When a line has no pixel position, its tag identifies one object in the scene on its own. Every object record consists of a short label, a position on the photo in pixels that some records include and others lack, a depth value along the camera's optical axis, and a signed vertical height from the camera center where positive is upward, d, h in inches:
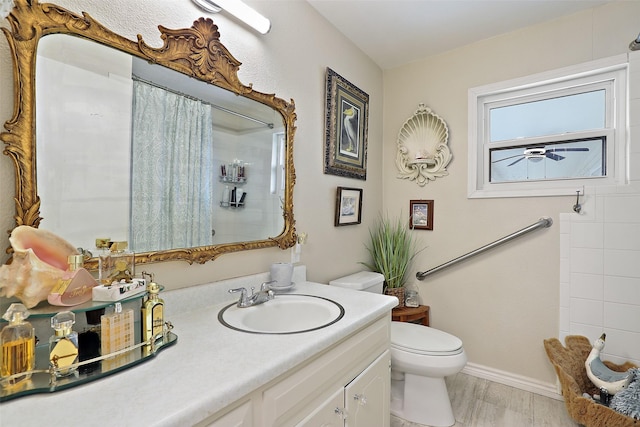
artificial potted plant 88.7 -10.8
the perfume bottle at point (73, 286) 27.4 -6.9
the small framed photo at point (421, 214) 91.9 +0.9
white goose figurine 59.2 -31.4
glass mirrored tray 22.6 -13.2
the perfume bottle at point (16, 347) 23.1 -10.5
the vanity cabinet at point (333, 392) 28.7 -20.2
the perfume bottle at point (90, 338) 28.1 -12.1
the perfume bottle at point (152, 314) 30.9 -10.5
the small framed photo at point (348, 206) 77.3 +2.6
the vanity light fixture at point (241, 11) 46.3 +32.4
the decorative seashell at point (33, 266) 26.0 -4.9
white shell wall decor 89.3 +20.9
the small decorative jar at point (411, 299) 90.0 -24.1
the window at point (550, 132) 71.0 +22.3
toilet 61.8 -31.1
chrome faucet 46.8 -12.9
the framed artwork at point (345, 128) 74.3 +22.8
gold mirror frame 30.2 +19.4
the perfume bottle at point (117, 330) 28.0 -11.0
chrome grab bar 74.9 -6.9
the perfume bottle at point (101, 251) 32.4 -4.3
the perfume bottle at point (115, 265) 32.2 -5.6
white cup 55.9 -10.8
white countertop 20.7 -13.8
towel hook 71.7 +3.4
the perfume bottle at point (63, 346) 24.5 -10.9
